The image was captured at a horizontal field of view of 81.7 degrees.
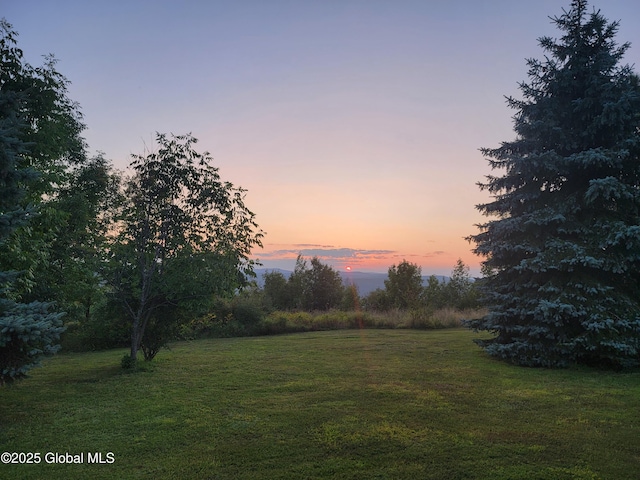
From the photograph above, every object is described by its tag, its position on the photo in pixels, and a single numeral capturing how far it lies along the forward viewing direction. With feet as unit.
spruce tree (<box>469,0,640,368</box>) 28.12
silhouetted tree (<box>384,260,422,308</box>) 91.25
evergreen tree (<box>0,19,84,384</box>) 11.37
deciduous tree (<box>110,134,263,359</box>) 29.32
